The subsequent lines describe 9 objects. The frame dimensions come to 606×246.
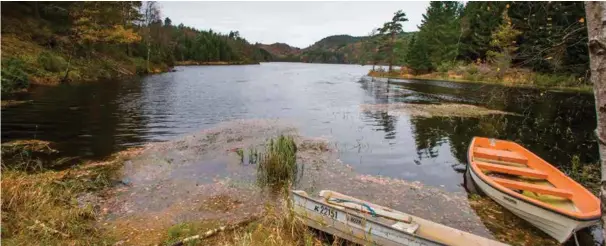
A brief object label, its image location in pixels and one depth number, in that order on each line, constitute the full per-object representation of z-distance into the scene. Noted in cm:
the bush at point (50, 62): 3288
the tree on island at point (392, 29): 7369
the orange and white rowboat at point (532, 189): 735
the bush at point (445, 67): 6001
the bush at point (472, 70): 5294
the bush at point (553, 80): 3881
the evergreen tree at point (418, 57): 6484
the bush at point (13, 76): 2475
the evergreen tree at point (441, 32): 6353
